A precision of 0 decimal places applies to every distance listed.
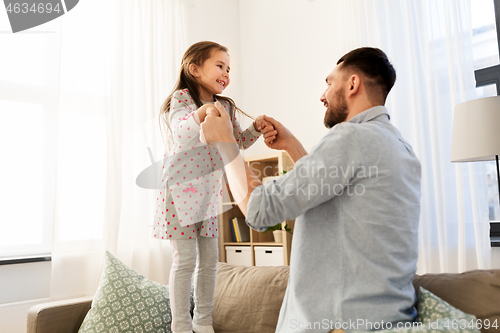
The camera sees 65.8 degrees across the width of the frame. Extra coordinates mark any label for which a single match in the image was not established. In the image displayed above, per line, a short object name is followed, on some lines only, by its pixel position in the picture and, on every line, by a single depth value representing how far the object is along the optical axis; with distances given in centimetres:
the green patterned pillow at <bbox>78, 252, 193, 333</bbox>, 158
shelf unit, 308
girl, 149
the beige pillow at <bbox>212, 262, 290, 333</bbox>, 151
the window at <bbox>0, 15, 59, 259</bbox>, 261
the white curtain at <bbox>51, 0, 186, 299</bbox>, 270
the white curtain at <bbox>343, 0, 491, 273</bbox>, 237
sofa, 151
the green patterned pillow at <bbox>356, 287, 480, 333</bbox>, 78
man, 86
